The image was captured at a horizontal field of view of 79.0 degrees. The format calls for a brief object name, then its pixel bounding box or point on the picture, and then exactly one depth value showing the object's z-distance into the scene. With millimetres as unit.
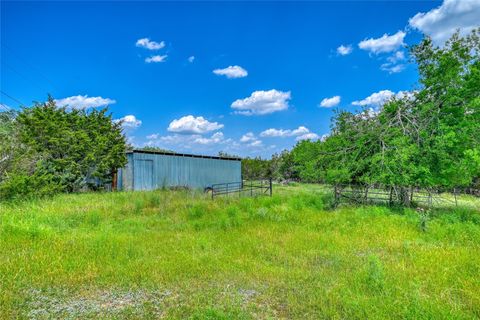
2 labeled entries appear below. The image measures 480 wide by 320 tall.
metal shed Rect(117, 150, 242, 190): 17797
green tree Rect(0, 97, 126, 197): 12391
